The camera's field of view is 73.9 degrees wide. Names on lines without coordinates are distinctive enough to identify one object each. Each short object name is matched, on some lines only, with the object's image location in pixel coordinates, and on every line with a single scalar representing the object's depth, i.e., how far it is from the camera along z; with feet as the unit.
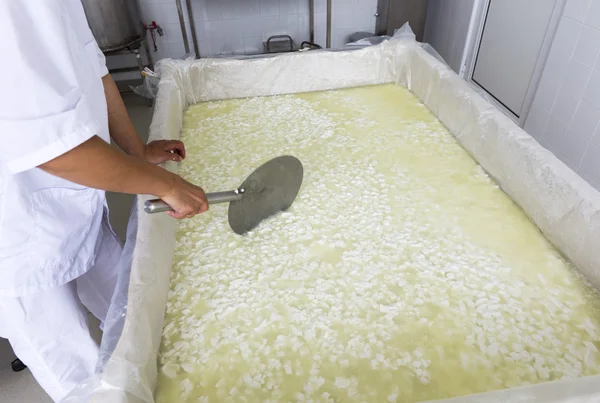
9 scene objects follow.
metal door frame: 7.20
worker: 1.99
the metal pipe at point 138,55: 10.27
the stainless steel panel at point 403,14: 10.81
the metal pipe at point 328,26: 10.69
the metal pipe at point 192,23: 10.94
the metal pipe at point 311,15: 11.64
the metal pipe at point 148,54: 11.25
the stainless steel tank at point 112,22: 9.03
